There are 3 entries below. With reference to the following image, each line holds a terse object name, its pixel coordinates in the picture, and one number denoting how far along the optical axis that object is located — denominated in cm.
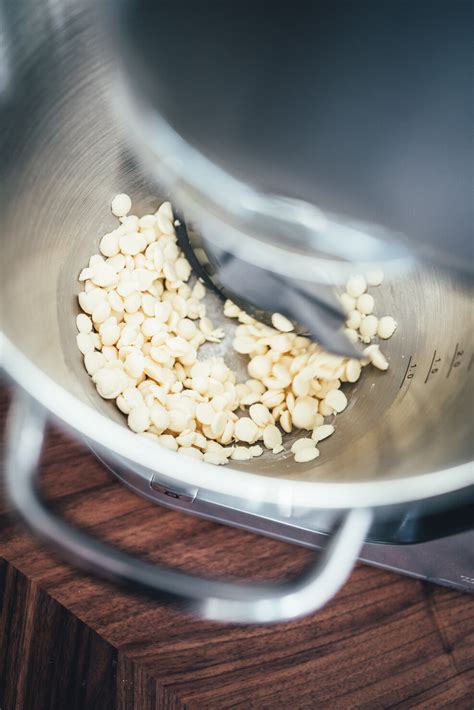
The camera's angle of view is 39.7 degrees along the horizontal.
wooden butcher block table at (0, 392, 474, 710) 44
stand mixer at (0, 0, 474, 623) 22
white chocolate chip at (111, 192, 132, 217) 55
